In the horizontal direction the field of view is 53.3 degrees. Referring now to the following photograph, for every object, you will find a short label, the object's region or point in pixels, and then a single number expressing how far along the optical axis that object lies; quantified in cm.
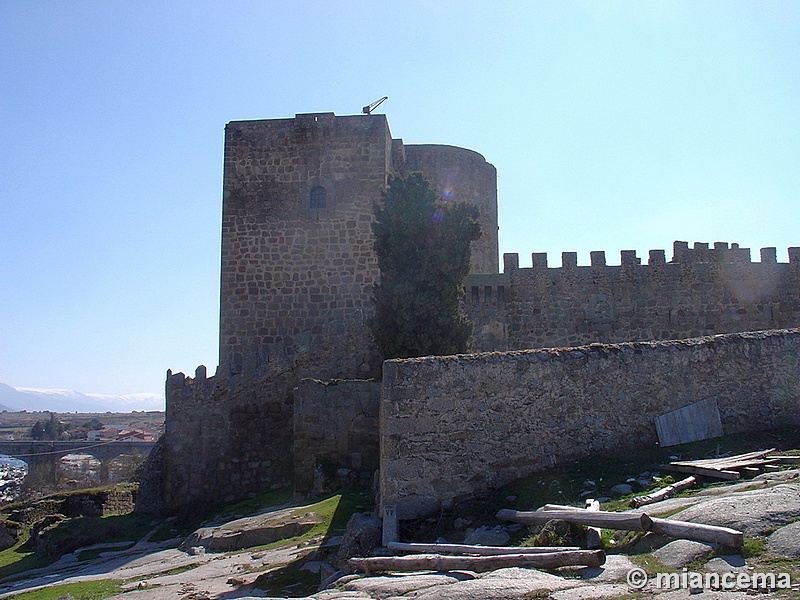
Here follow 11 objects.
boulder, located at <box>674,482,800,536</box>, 609
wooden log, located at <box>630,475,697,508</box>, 760
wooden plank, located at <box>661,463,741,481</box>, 803
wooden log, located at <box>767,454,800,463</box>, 847
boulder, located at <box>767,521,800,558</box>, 557
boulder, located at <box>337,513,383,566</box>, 839
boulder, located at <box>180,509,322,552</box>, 1125
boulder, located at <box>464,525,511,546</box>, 767
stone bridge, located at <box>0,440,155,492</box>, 3875
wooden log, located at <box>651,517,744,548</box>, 580
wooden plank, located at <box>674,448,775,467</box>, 862
